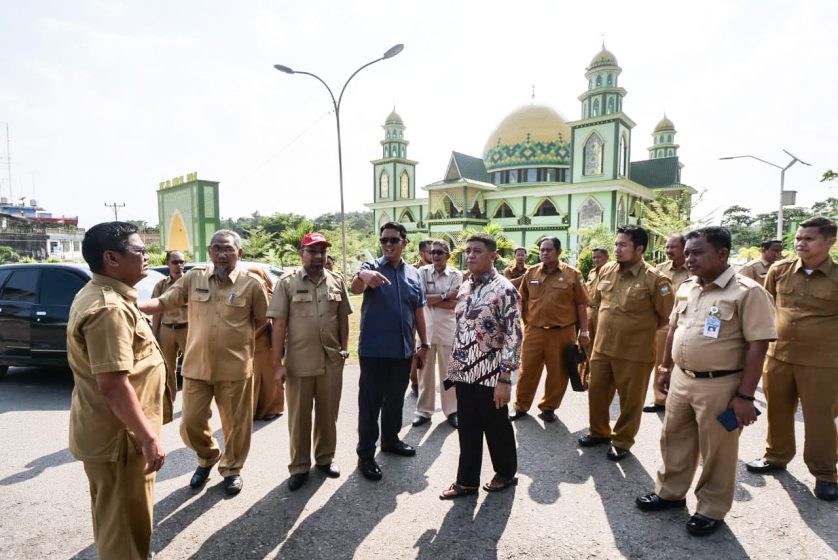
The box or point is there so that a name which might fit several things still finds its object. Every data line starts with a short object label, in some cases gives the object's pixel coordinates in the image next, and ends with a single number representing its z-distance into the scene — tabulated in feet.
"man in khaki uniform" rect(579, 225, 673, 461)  12.62
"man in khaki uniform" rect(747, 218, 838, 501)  10.89
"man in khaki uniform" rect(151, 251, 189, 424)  16.04
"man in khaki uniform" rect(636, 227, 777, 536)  8.87
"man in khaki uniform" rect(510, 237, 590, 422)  15.35
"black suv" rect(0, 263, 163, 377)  18.81
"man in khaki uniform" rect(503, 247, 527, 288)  22.86
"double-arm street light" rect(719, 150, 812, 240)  58.78
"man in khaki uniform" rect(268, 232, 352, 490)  11.18
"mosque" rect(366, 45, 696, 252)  101.81
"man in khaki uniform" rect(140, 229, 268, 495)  10.68
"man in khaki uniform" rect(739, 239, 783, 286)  21.03
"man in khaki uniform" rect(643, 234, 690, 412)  17.46
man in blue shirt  11.74
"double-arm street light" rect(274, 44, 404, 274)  38.37
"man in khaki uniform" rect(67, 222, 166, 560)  6.48
